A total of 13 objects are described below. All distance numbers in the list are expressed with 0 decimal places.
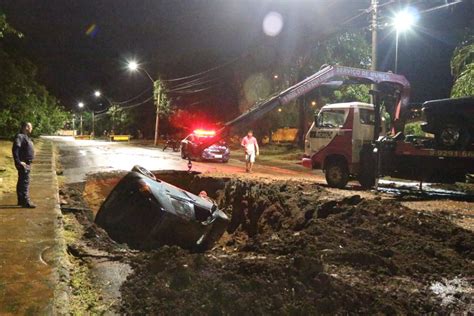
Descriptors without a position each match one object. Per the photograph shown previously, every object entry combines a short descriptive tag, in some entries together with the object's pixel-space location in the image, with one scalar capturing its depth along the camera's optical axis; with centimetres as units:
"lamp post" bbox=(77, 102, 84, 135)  10161
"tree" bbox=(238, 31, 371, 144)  2470
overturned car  654
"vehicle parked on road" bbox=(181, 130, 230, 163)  2287
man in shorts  1686
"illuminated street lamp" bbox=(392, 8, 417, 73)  1645
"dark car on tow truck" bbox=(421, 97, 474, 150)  1023
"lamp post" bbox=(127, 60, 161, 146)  4534
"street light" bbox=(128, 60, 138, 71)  4518
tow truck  1079
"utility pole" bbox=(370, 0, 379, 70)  1681
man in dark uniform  813
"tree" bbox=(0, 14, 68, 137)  2112
